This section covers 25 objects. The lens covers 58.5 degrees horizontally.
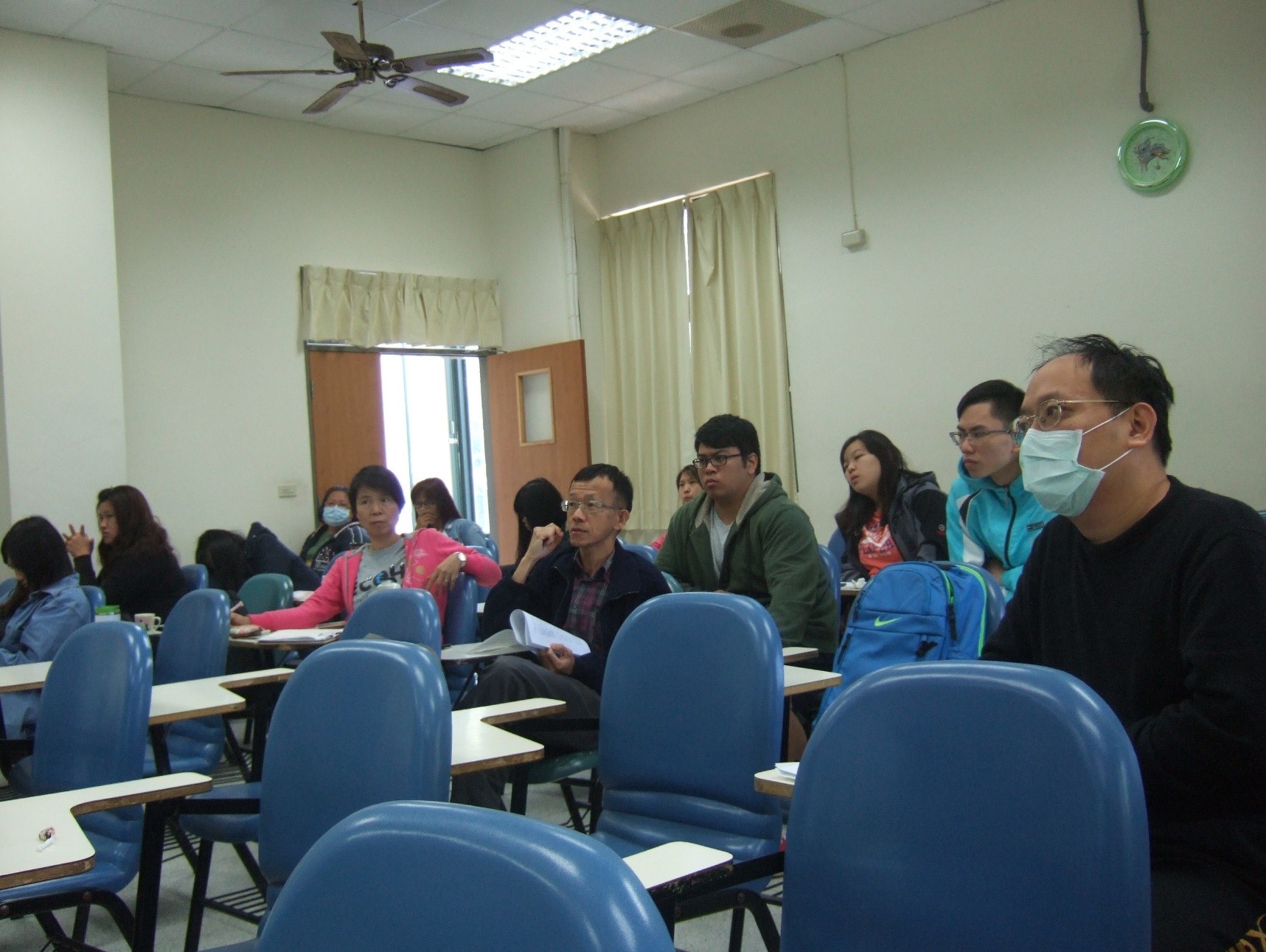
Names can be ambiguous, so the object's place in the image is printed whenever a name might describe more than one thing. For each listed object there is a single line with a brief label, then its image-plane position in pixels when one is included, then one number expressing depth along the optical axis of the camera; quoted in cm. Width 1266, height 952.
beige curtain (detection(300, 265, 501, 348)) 759
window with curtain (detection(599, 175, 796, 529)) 717
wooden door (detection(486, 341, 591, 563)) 795
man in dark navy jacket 297
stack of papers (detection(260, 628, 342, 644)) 383
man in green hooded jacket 336
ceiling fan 527
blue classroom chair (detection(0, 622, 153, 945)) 241
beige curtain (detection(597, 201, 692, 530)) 769
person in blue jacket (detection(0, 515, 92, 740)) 379
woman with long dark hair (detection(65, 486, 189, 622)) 467
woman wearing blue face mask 671
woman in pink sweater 420
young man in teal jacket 311
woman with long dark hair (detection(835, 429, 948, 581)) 450
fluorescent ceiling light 616
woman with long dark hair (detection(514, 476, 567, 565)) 430
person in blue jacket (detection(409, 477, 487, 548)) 556
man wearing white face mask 148
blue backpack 266
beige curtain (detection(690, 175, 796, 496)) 711
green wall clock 540
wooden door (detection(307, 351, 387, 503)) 754
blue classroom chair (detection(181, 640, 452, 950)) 186
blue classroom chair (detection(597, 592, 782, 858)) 212
